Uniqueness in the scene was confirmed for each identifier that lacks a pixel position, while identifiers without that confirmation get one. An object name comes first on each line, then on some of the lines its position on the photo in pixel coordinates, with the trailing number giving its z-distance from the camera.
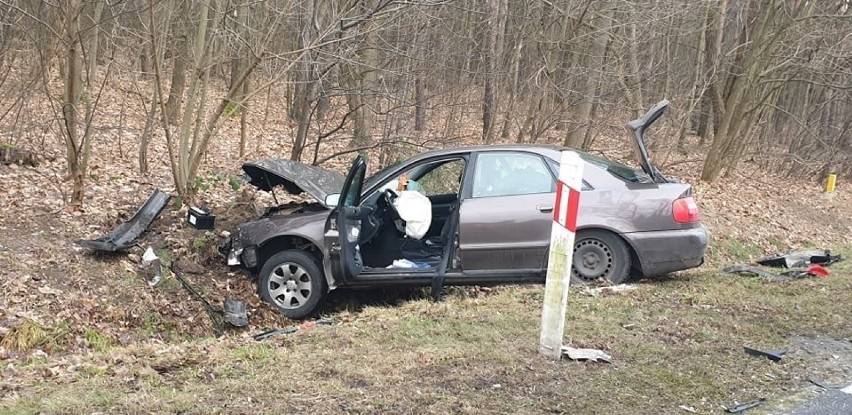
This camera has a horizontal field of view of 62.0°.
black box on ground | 8.50
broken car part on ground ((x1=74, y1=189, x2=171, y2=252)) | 7.48
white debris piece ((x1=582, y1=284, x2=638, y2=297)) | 6.38
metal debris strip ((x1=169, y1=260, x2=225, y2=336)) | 7.02
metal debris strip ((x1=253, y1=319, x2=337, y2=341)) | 5.60
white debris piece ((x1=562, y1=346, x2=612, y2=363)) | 4.43
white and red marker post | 4.25
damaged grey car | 6.69
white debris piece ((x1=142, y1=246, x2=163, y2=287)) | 7.45
